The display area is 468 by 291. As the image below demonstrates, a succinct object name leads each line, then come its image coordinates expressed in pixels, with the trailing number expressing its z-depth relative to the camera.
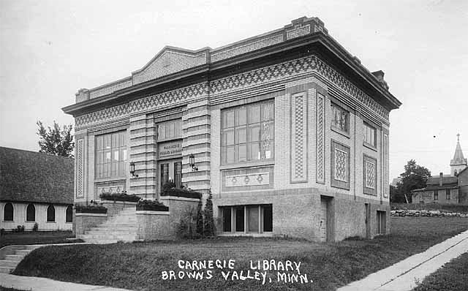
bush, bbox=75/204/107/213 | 20.23
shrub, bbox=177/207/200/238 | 19.53
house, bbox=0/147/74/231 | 40.12
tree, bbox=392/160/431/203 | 93.62
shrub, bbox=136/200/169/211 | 18.04
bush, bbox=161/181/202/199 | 19.53
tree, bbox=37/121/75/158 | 63.62
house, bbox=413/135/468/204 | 81.81
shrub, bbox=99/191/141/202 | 21.25
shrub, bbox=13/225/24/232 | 39.79
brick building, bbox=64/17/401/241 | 18.08
